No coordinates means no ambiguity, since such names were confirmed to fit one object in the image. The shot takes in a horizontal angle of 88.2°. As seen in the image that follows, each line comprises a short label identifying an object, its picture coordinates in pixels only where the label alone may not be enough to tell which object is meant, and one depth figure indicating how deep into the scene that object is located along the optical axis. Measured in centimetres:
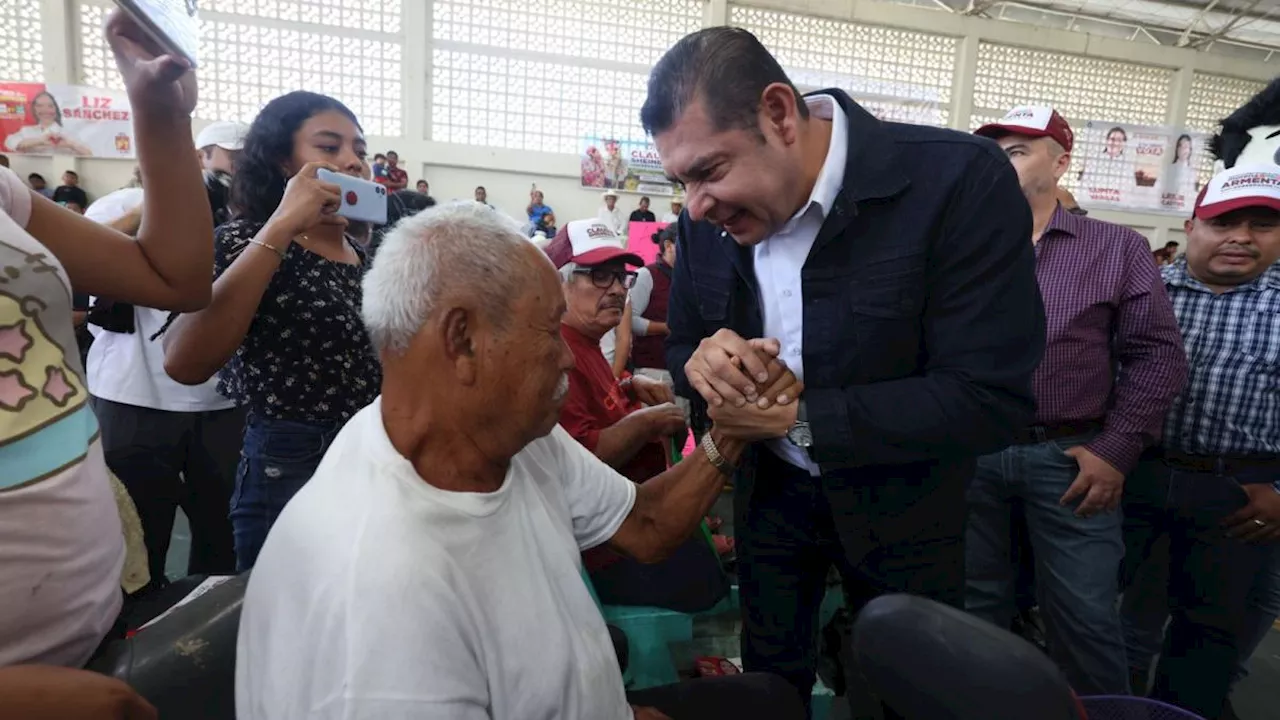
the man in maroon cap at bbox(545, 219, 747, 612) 200
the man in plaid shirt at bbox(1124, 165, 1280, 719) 213
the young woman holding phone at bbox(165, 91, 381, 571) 164
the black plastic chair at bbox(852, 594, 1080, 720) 60
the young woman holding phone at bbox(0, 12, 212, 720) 70
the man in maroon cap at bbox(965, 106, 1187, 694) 209
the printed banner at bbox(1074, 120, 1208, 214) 1362
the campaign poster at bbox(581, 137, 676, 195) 1194
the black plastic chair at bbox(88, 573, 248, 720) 91
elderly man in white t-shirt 86
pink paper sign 839
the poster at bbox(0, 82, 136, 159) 977
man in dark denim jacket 127
